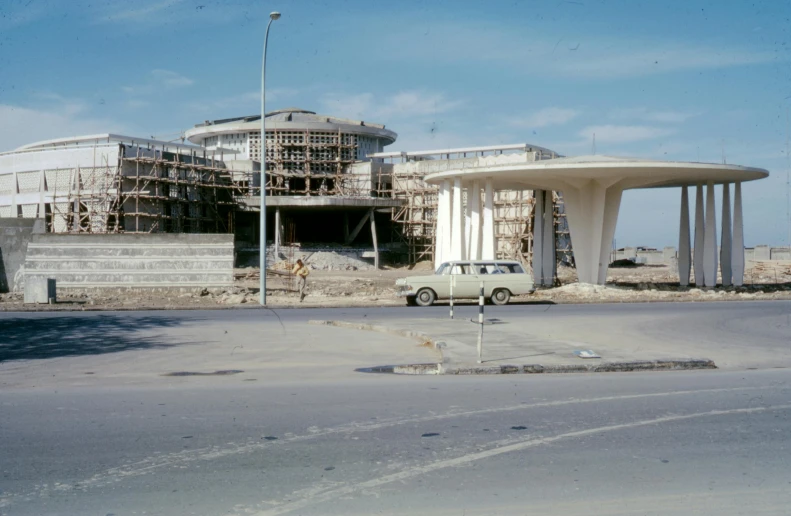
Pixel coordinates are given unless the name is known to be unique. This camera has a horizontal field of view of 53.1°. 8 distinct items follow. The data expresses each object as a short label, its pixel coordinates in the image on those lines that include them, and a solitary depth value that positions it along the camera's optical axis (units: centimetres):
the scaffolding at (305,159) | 5778
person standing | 2923
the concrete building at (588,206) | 3353
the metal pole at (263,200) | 2775
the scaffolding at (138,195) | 4750
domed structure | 5812
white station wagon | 2780
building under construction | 4872
